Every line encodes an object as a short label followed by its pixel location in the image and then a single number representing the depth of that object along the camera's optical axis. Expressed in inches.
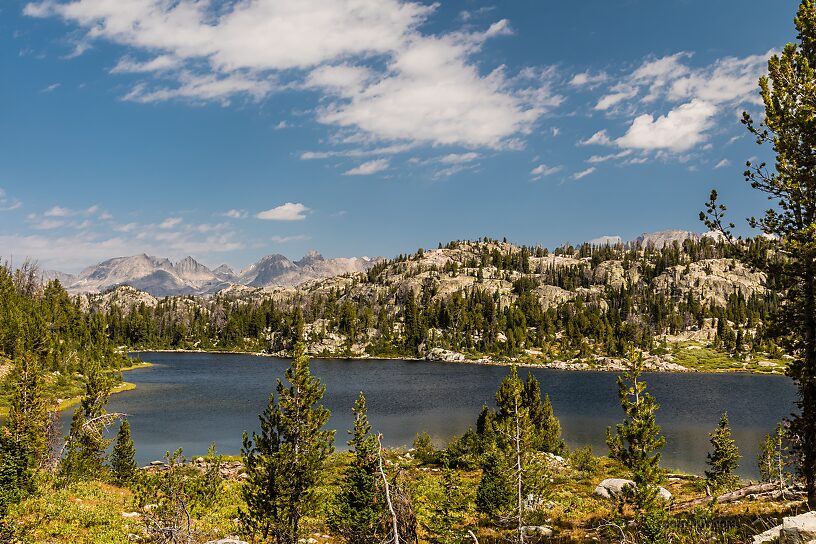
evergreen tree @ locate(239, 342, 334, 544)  901.2
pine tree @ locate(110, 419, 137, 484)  1731.3
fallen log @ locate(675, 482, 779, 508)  1299.2
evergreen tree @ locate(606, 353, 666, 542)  916.6
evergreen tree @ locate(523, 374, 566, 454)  2388.2
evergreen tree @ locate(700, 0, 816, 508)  866.8
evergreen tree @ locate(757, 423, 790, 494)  1993.1
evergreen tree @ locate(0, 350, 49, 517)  1120.8
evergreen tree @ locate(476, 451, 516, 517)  1272.1
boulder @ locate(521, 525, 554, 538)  1203.9
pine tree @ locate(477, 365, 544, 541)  1051.9
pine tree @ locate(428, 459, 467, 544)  884.0
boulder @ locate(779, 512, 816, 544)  661.3
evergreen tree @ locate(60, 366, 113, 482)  1567.4
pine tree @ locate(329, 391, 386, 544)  1020.5
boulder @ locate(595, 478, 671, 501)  1594.5
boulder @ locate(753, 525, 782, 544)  756.6
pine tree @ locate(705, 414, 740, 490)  1891.0
